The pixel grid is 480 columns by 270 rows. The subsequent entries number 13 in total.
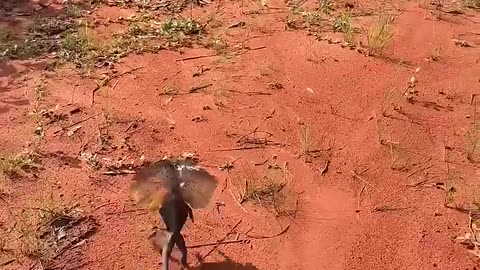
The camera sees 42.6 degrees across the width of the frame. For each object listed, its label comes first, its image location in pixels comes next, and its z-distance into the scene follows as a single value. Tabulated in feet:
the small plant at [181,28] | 17.67
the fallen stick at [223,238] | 10.89
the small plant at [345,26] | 17.31
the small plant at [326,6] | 18.72
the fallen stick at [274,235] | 11.30
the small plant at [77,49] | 16.31
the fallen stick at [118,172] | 12.71
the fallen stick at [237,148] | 13.42
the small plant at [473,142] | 13.39
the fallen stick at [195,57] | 16.58
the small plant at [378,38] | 16.72
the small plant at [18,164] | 12.62
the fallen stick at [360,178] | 12.68
